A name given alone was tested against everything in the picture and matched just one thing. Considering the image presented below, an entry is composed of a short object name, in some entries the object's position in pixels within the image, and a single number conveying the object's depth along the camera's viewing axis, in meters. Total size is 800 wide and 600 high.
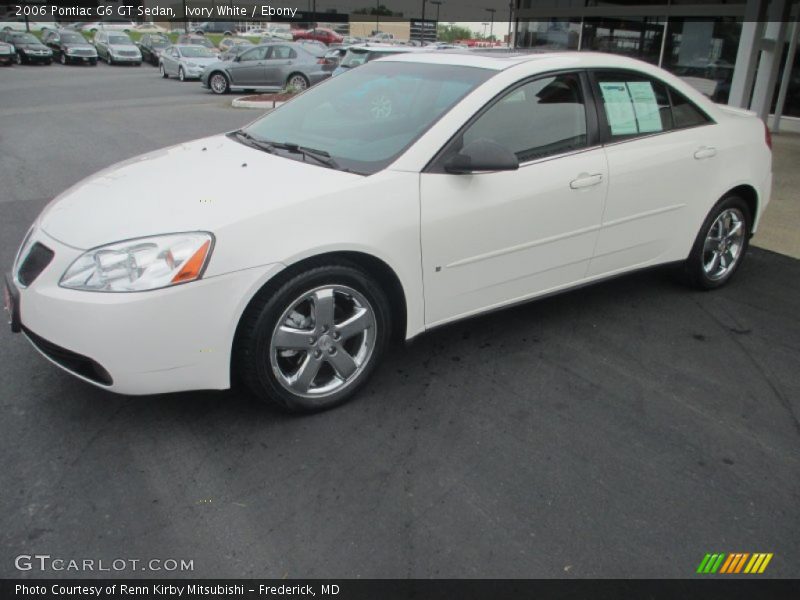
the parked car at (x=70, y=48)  31.72
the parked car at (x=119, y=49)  32.84
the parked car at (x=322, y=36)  46.56
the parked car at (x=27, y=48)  30.17
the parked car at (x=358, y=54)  14.27
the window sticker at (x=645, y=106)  4.23
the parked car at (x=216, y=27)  58.32
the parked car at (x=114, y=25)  50.70
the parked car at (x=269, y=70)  19.11
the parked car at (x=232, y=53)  21.92
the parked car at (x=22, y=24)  43.46
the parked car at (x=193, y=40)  32.91
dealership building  11.48
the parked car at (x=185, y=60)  24.58
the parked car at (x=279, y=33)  51.56
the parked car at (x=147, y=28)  53.72
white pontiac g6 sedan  2.85
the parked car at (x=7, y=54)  28.66
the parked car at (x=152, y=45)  34.09
